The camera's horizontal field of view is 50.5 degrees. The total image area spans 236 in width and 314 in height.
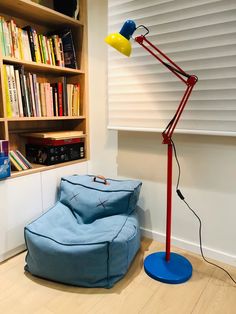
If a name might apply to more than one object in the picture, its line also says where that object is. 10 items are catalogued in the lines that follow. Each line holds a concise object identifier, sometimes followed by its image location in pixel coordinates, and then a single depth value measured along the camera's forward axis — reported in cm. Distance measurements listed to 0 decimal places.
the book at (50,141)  193
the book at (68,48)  201
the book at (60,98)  202
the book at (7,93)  162
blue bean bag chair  139
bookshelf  167
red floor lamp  132
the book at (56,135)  191
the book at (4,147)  159
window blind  147
